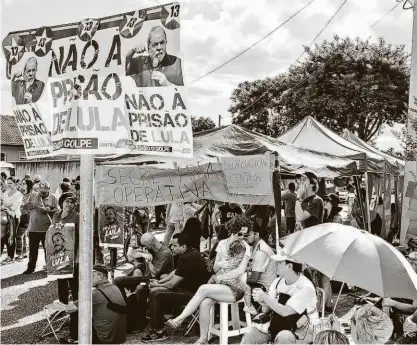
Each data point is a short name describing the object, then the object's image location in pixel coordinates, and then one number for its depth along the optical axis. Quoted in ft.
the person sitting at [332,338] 12.63
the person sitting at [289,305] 15.66
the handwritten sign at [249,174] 24.39
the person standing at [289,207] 38.81
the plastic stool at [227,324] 19.56
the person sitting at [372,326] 13.60
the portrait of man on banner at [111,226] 25.82
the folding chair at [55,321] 20.15
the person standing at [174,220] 33.91
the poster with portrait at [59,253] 20.44
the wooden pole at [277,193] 23.97
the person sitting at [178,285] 20.63
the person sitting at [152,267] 21.99
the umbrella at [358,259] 14.44
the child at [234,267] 19.90
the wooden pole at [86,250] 11.48
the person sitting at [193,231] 22.60
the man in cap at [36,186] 32.92
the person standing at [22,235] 38.44
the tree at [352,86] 102.32
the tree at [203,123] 220.84
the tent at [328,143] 33.55
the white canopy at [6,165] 60.55
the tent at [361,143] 43.19
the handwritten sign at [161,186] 24.67
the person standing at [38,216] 32.09
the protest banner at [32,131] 13.48
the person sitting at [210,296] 19.47
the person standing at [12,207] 37.24
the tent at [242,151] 25.09
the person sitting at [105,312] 18.30
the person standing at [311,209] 27.48
